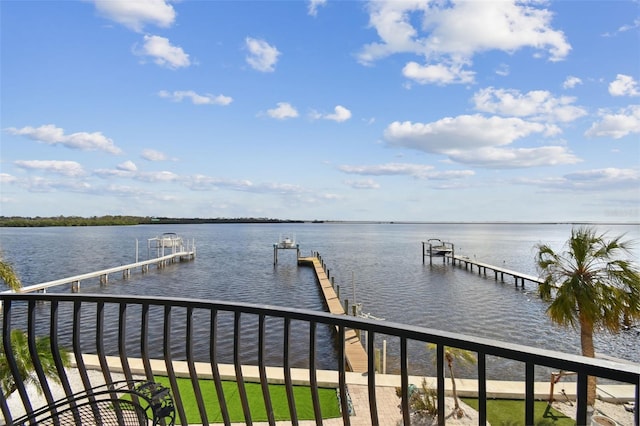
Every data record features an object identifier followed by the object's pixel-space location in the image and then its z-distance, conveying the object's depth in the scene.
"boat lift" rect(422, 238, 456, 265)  47.67
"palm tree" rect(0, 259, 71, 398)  6.21
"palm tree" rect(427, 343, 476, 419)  9.00
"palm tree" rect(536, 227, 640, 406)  10.69
